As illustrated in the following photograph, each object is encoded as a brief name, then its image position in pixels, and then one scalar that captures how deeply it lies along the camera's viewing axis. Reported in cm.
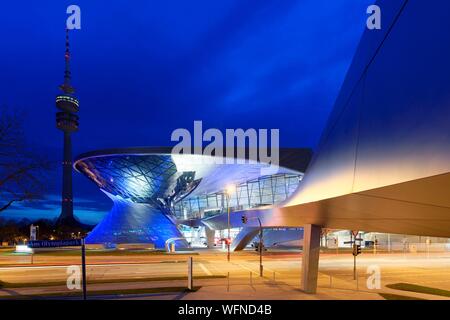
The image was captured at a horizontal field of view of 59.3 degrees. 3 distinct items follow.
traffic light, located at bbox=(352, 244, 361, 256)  2965
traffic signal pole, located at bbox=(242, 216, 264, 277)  3229
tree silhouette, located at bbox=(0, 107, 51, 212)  2421
